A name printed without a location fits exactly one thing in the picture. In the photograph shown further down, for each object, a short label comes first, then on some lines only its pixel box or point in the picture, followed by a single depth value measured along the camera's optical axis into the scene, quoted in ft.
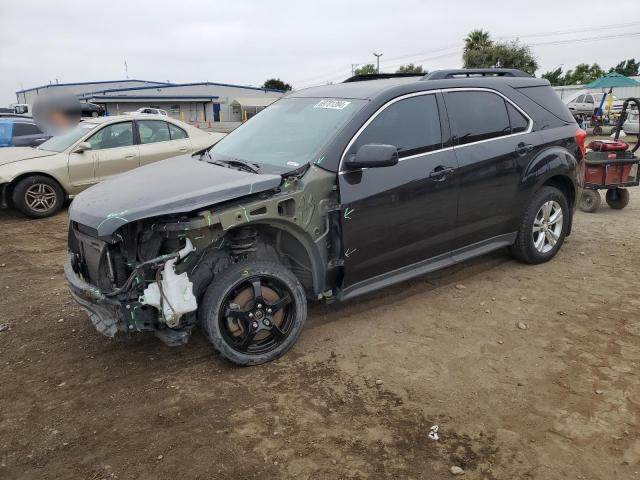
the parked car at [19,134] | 35.63
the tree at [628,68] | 197.93
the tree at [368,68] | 234.58
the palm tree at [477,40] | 155.12
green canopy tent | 68.12
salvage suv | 10.42
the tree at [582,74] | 193.59
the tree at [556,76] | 198.18
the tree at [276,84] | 280.72
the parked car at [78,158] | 26.84
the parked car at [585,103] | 85.87
